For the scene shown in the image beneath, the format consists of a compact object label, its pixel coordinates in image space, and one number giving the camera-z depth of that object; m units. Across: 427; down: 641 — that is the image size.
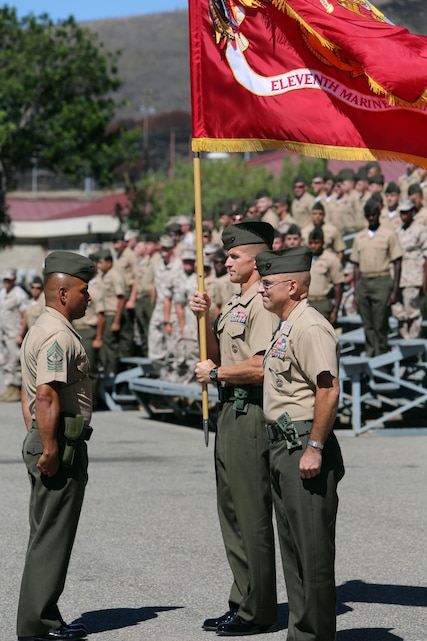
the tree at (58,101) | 52.38
